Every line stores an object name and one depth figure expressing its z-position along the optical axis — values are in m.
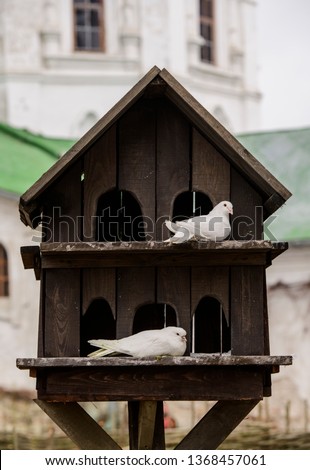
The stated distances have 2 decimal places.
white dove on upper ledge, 10.08
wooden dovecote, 10.14
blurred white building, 36.70
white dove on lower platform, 10.04
